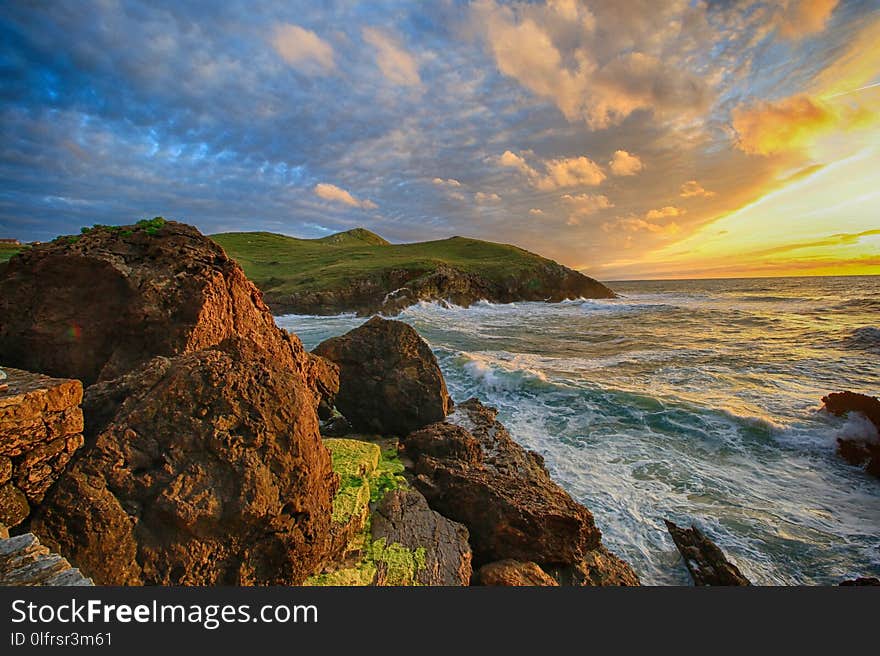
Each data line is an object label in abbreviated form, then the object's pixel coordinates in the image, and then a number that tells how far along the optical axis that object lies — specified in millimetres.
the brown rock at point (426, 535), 4277
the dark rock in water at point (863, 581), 5168
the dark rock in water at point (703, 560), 5434
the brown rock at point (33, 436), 2678
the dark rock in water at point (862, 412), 8305
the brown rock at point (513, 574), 4457
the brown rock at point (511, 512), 5023
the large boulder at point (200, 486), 2996
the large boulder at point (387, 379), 8867
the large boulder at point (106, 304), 5797
